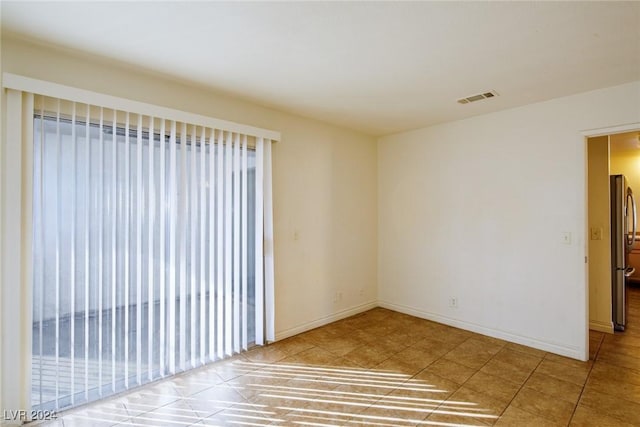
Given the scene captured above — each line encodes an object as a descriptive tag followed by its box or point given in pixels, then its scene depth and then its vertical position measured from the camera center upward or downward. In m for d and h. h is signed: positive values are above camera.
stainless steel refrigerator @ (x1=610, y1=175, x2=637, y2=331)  3.75 -0.46
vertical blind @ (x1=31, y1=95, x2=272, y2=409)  2.19 -0.23
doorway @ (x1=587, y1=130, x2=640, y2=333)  3.76 -0.26
